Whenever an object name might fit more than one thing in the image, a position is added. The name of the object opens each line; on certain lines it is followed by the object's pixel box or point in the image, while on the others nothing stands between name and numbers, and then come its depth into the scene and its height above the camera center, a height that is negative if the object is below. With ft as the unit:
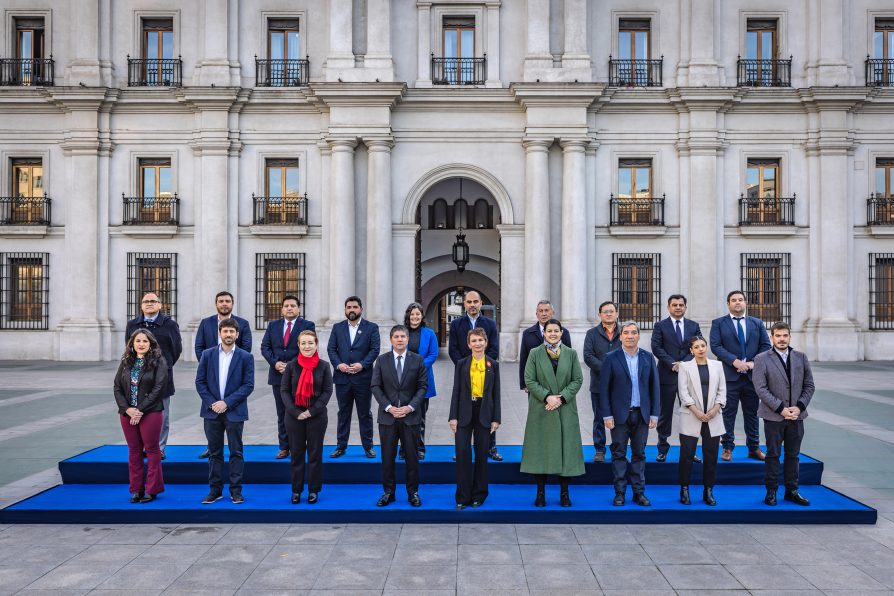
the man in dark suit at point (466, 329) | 29.37 -1.10
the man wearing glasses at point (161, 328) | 26.91 -0.95
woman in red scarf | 23.51 -3.50
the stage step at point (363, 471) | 25.90 -6.05
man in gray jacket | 23.39 -3.18
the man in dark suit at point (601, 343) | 27.35 -1.55
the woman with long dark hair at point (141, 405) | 23.36 -3.29
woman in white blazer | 23.30 -3.61
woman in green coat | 22.97 -3.64
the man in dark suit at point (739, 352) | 27.86 -1.96
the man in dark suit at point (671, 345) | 28.30 -1.70
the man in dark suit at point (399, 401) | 23.53 -3.24
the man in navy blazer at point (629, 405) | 23.32 -3.31
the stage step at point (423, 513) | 22.39 -6.50
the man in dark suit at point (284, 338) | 28.73 -1.40
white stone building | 74.95 +15.02
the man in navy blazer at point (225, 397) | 23.43 -3.07
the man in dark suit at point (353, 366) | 27.81 -2.41
